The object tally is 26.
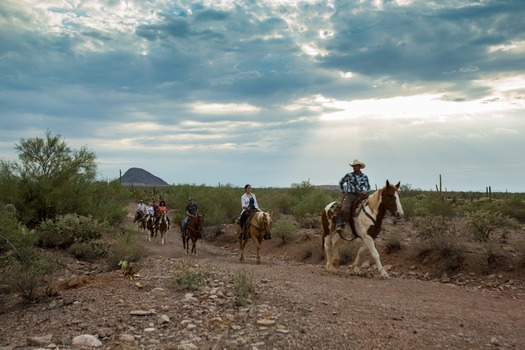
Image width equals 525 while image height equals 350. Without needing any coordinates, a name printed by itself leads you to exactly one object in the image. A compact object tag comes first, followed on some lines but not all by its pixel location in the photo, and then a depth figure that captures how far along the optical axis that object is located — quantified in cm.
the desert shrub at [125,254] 1334
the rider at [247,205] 1745
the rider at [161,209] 2520
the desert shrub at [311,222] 2555
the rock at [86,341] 682
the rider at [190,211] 2049
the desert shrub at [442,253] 1482
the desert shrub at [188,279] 959
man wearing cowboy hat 1413
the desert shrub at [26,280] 956
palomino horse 1695
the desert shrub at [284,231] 2261
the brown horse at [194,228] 1984
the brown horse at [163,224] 2456
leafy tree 1945
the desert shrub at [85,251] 1609
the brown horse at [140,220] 2813
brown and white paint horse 1293
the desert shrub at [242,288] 864
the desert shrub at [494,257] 1427
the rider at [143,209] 2872
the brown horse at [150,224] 2650
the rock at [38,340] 695
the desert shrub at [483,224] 1781
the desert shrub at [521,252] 1399
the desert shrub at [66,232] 1647
